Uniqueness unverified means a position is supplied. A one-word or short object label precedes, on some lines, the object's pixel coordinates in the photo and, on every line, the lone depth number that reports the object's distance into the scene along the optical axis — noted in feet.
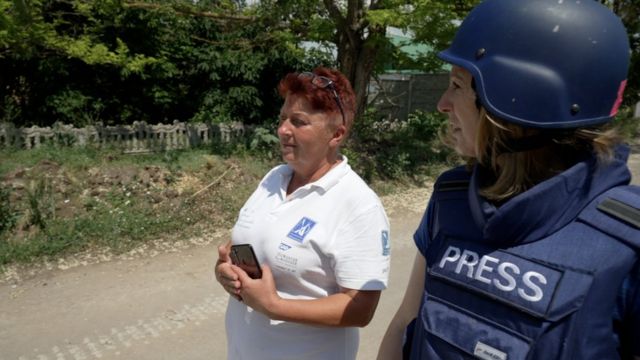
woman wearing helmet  3.32
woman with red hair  5.93
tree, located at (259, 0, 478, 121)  24.06
